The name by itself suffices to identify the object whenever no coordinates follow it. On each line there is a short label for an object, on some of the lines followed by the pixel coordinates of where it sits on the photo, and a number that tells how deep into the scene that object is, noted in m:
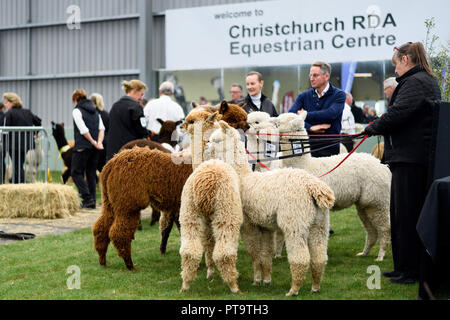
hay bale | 9.52
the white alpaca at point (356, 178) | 5.93
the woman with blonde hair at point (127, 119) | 8.07
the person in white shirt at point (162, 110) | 8.62
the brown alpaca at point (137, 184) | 5.45
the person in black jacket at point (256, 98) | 7.00
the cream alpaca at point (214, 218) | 4.43
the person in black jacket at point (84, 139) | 10.23
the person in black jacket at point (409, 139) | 4.84
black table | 4.08
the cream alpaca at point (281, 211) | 4.34
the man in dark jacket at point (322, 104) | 6.54
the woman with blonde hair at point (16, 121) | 10.90
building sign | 15.28
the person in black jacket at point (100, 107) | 11.33
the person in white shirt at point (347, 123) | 8.27
